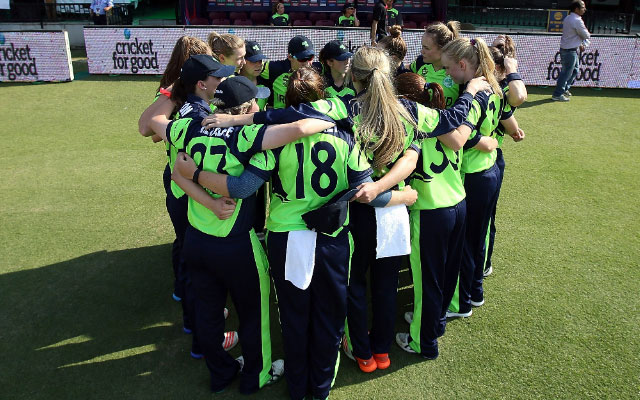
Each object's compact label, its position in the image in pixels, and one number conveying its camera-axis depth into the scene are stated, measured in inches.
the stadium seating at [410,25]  676.7
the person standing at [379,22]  477.7
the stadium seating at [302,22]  666.8
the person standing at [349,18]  575.5
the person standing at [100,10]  576.5
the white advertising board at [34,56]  451.5
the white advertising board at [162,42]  472.7
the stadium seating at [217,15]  683.4
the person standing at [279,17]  575.2
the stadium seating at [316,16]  690.5
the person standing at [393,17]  534.7
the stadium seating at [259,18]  691.4
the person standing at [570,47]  392.2
